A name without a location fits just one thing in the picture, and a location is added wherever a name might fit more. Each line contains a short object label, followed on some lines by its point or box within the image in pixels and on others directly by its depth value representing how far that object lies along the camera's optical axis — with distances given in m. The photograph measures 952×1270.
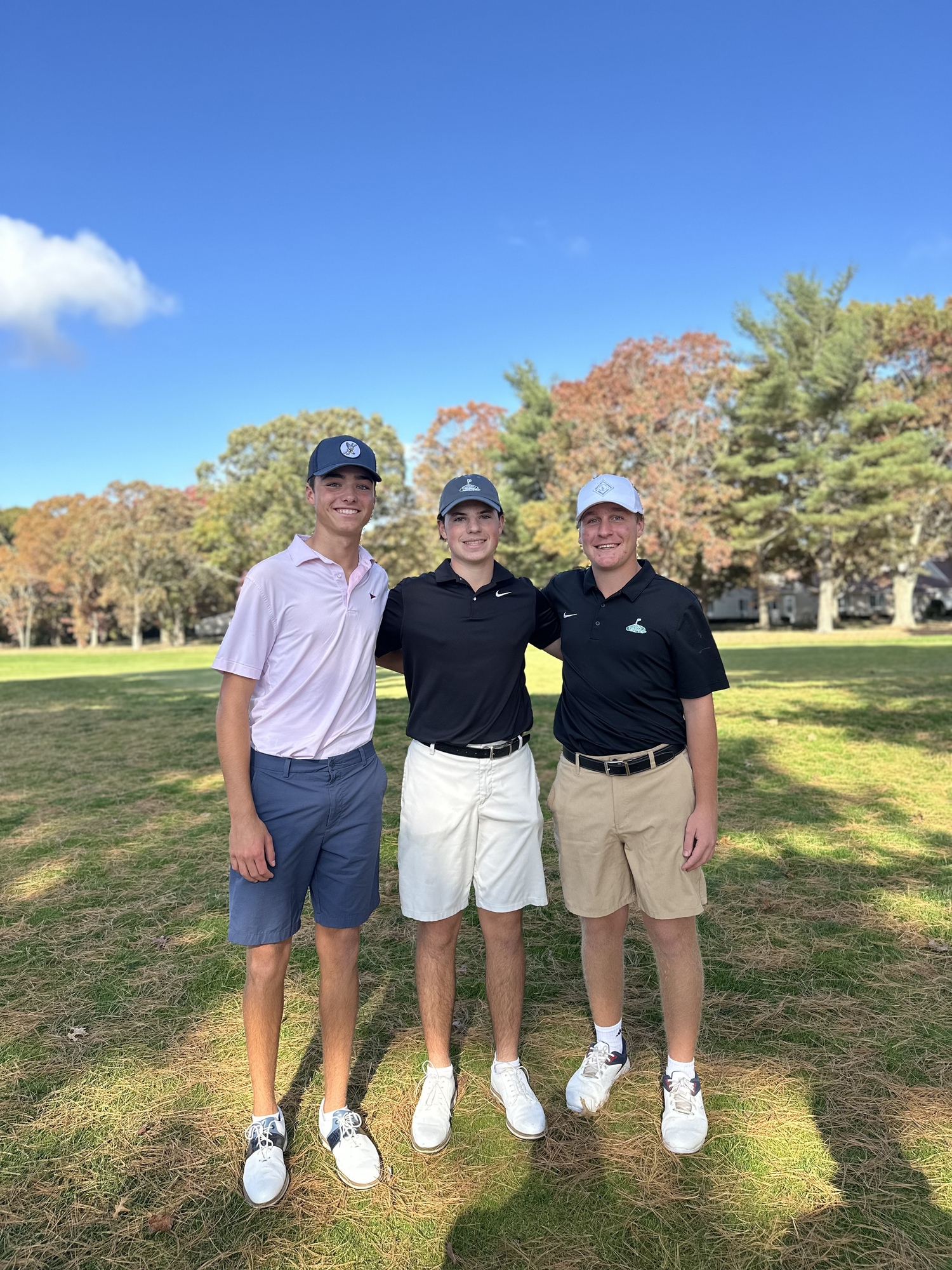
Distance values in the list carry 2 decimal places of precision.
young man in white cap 2.75
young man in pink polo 2.52
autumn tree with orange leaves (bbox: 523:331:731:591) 30.09
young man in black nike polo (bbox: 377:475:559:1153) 2.80
